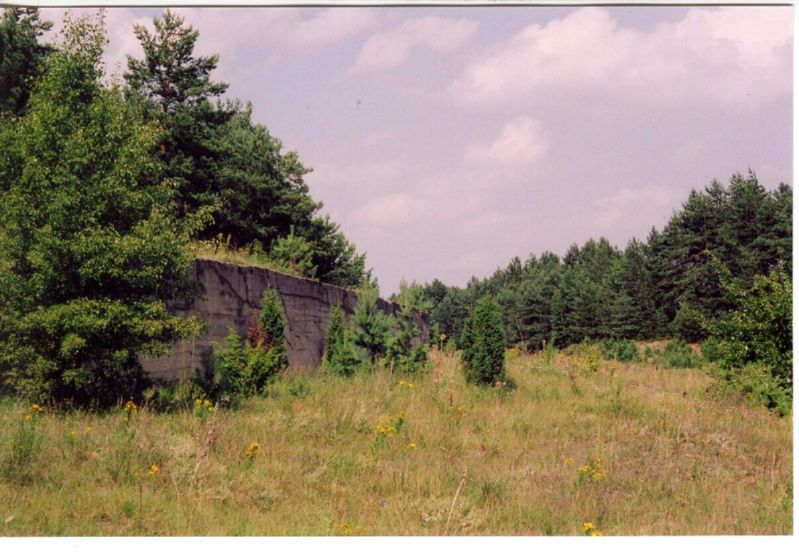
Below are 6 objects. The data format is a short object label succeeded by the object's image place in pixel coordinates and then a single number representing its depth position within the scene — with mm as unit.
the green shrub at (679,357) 23438
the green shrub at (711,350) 12919
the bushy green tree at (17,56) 16344
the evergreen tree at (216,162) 18406
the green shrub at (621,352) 25594
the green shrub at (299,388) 11258
